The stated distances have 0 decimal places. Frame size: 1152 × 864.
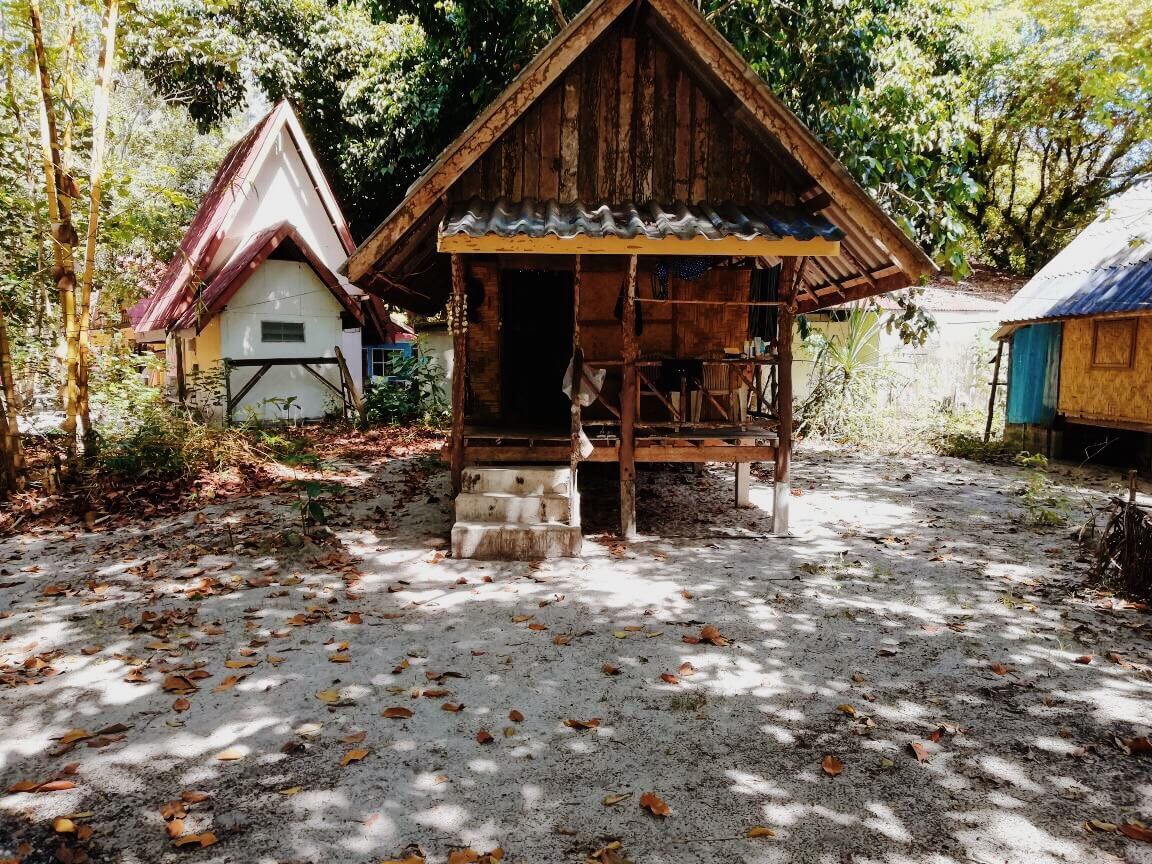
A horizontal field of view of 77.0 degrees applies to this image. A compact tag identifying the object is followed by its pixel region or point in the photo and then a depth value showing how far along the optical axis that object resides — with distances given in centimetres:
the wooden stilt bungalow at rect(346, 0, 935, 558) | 692
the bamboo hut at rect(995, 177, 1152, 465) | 1164
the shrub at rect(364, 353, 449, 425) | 1742
